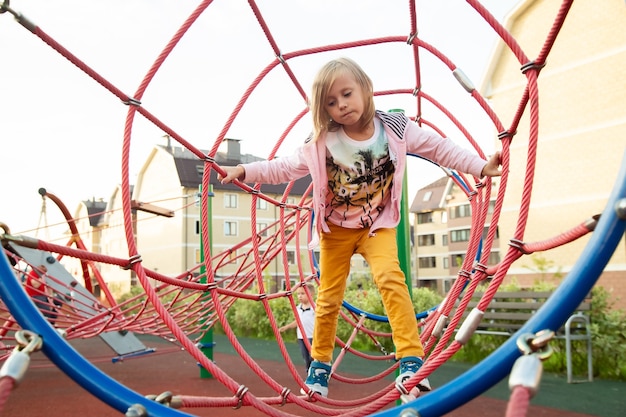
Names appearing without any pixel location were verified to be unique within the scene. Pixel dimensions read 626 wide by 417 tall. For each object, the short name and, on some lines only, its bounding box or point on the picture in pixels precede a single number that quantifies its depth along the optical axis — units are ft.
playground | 3.49
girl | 6.33
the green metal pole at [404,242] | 8.87
